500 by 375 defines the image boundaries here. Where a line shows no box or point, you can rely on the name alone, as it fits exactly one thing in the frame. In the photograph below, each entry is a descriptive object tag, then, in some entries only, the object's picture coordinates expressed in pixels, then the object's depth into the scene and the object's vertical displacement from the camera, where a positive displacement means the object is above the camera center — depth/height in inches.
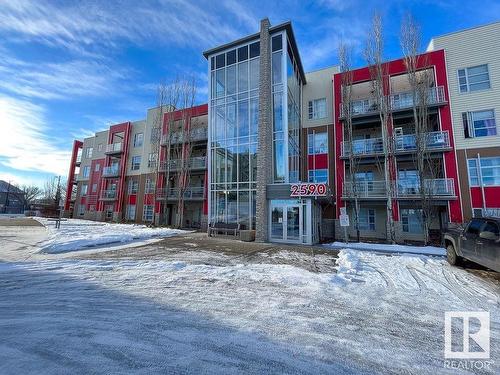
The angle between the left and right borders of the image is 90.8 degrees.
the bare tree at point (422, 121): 696.4 +289.6
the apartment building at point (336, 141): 706.8 +246.4
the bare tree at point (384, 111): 729.6 +331.1
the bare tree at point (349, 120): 770.8 +322.0
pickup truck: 285.0 -30.1
